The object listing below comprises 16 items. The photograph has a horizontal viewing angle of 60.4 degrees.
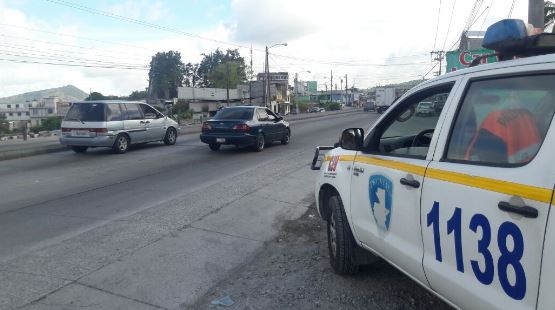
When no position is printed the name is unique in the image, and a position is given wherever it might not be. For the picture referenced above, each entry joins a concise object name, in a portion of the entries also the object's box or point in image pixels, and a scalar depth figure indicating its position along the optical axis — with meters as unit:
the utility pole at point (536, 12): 8.71
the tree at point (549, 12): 26.81
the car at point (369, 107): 72.46
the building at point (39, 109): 115.12
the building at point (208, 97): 78.25
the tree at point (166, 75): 119.69
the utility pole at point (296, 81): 107.04
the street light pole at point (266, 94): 55.88
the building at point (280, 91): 89.99
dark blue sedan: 14.63
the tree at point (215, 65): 110.69
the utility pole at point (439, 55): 52.46
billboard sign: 16.52
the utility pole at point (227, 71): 104.79
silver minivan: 14.16
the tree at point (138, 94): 126.36
